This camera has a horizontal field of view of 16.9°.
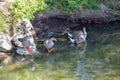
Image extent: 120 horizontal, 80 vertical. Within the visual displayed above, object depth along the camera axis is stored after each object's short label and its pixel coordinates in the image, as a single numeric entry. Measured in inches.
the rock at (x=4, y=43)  607.6
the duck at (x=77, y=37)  644.7
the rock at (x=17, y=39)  629.6
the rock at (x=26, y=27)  673.6
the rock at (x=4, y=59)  563.5
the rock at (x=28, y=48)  593.1
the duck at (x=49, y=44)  611.0
